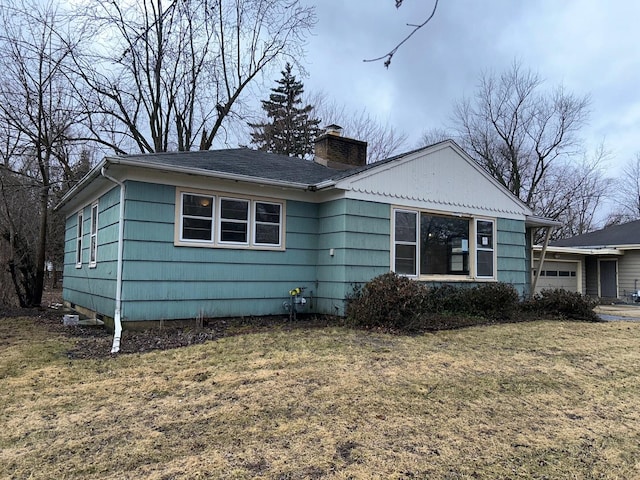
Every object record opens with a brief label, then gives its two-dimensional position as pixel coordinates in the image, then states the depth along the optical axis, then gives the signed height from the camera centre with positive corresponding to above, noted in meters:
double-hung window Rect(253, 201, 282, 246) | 8.67 +0.88
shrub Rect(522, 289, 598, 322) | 10.19 -0.74
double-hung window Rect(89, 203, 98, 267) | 9.44 +0.59
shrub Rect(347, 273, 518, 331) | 7.67 -0.66
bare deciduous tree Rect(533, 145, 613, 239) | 29.70 +6.12
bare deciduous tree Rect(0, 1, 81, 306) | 12.23 +4.17
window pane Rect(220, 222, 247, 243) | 8.28 +0.67
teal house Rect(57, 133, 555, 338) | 7.54 +0.77
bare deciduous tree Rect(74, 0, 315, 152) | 15.47 +7.63
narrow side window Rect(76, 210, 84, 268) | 11.23 +0.69
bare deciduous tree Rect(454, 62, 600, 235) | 26.95 +8.90
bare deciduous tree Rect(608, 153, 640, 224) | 34.53 +6.46
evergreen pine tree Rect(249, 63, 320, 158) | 27.55 +8.59
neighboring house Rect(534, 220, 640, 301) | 19.17 +0.32
